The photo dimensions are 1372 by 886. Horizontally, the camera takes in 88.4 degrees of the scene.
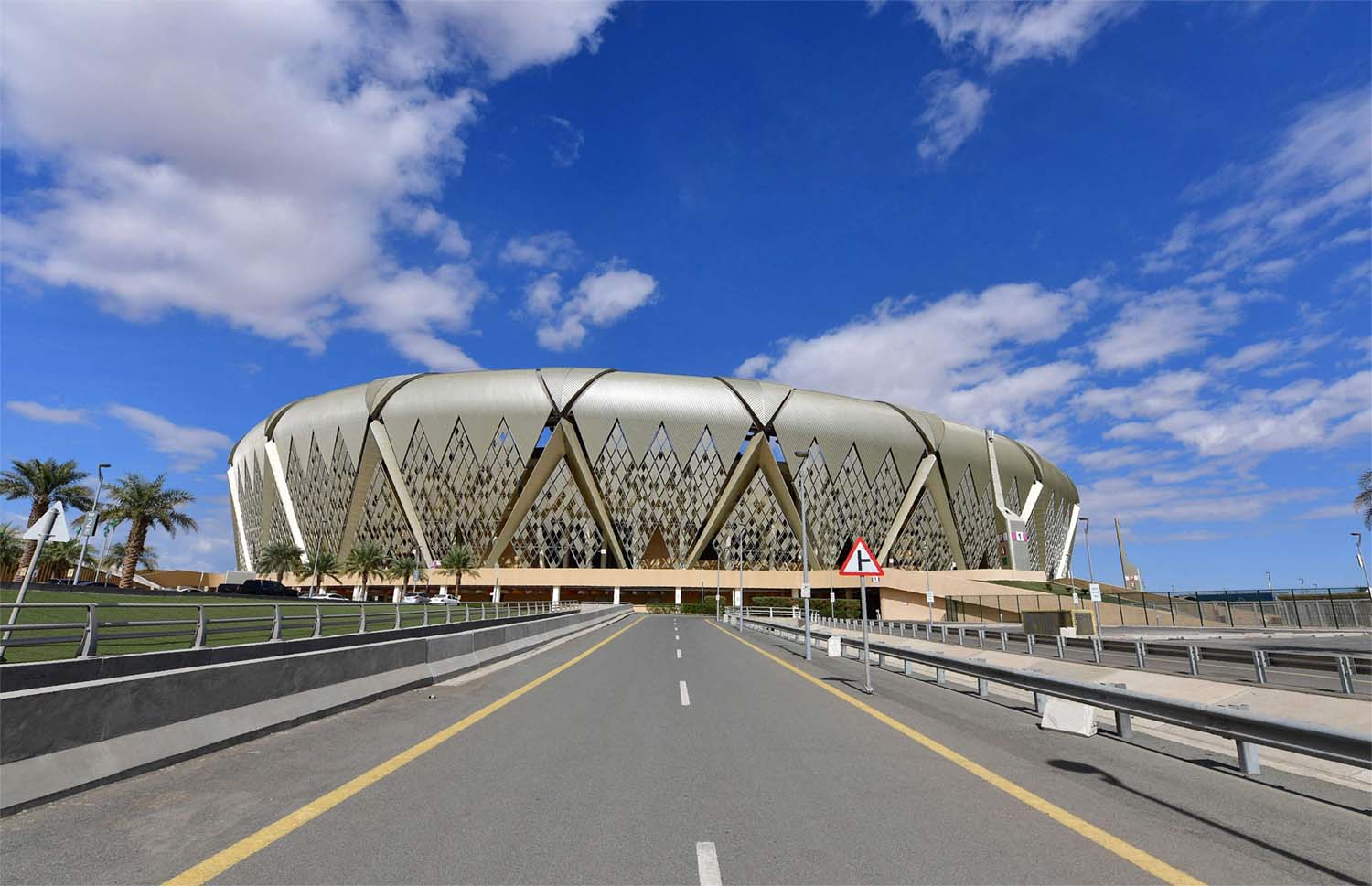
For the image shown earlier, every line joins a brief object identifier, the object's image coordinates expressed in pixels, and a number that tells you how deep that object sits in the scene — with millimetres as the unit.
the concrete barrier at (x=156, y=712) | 4754
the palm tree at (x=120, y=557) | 92688
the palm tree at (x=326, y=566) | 78375
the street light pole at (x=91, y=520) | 45125
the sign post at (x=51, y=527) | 10445
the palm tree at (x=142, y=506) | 53000
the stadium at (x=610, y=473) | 77500
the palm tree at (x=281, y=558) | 77625
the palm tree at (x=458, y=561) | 71000
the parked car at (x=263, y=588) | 59441
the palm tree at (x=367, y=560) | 73125
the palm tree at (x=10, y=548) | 54938
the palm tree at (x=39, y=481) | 46375
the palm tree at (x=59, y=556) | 60900
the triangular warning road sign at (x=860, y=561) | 13580
